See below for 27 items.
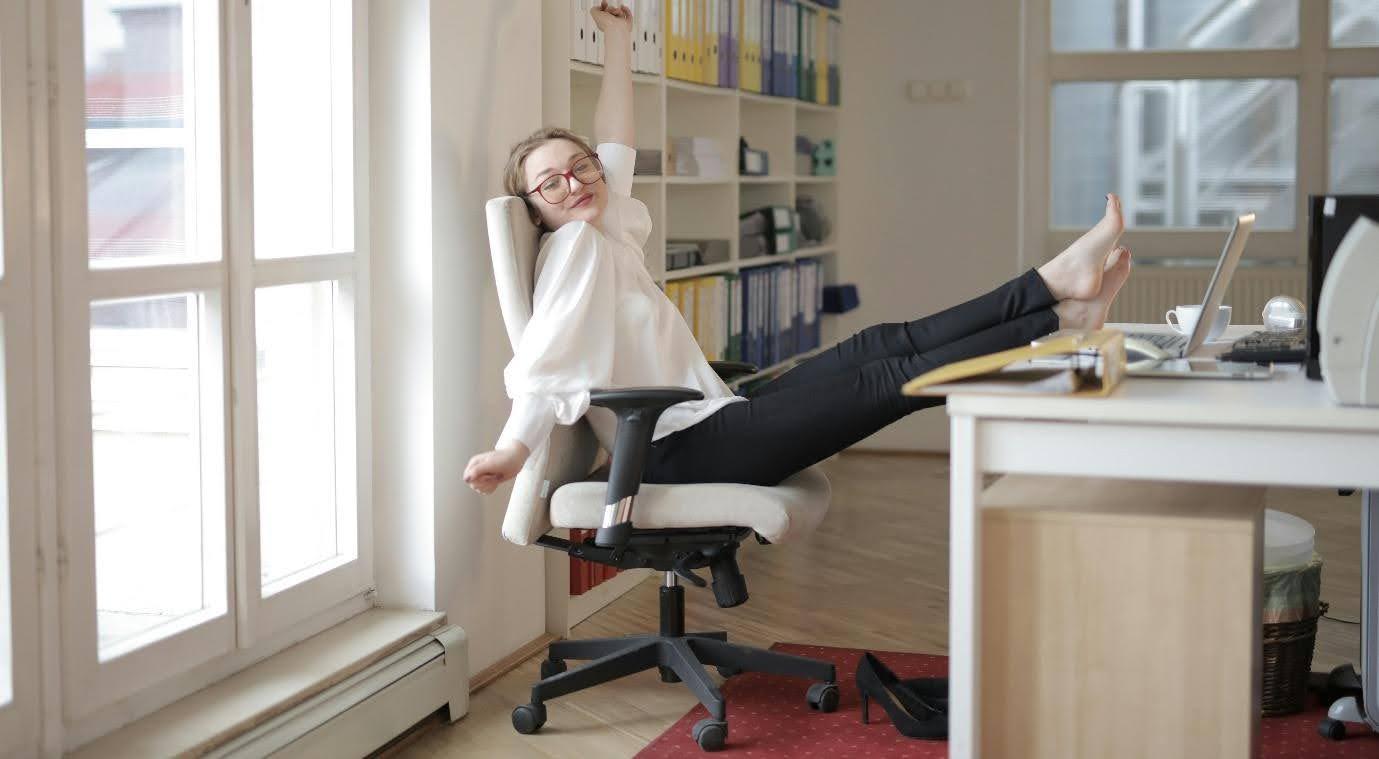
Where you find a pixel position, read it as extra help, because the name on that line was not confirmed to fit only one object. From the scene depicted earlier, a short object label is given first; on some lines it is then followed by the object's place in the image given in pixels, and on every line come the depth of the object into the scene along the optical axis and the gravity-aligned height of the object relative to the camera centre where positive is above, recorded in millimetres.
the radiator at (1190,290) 5551 -5
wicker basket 2740 -702
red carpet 2611 -803
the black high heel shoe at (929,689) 2783 -756
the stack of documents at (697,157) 4195 +382
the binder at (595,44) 3457 +577
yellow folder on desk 1891 -106
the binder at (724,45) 4414 +730
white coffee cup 2748 -58
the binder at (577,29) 3355 +590
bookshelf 3303 +456
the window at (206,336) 2090 -67
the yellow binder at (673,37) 3998 +684
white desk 1797 -193
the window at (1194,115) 5523 +655
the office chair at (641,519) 2523 -393
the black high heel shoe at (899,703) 2668 -761
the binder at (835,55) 5633 +894
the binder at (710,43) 4273 +717
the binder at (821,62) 5418 +837
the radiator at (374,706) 2285 -688
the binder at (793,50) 5090 +826
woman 2578 -107
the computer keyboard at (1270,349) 2334 -97
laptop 2168 -94
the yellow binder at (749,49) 4617 +758
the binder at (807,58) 5250 +824
